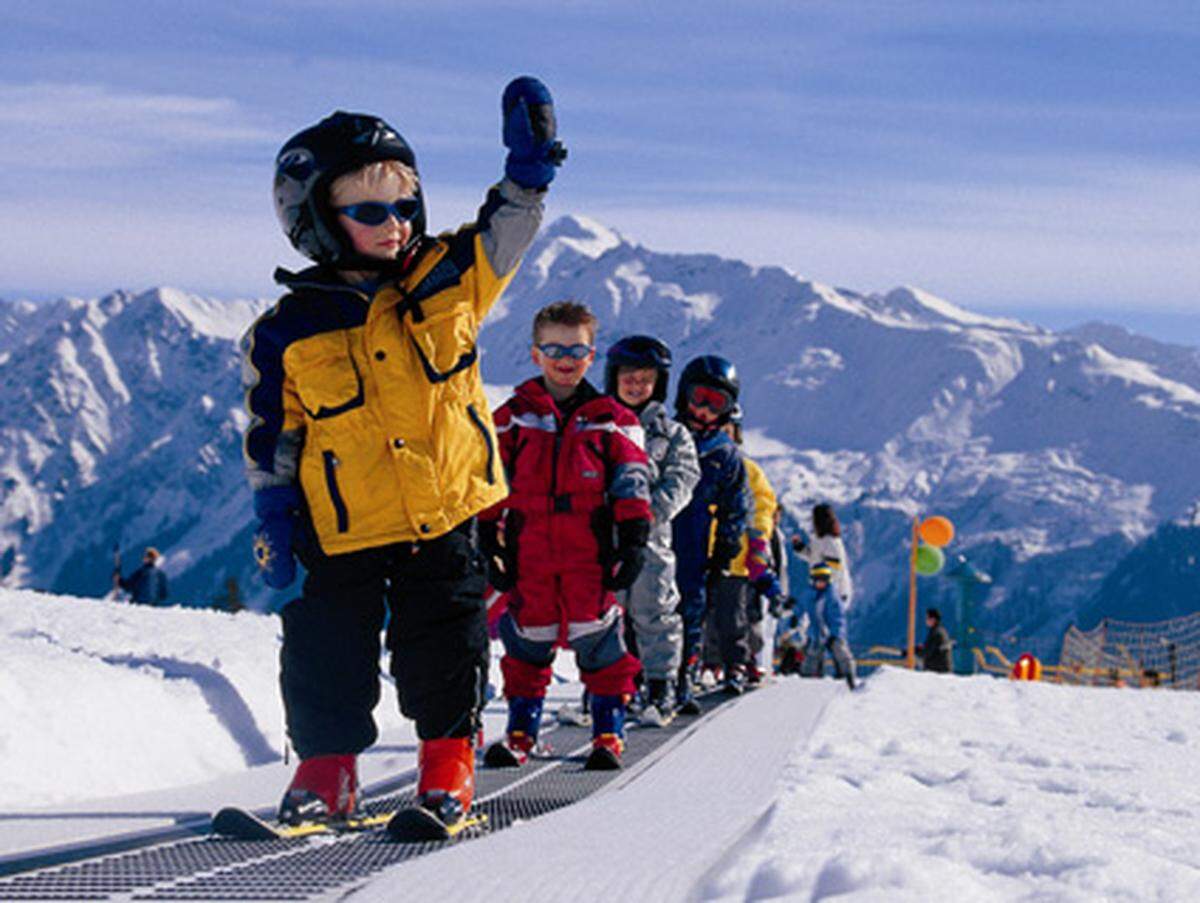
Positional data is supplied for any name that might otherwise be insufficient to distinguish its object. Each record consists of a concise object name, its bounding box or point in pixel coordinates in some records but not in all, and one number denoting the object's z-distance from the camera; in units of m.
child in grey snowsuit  8.12
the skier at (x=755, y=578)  10.72
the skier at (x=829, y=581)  13.88
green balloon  29.69
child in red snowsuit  6.74
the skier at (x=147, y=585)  21.16
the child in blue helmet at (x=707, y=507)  9.48
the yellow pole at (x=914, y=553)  21.45
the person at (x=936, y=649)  22.08
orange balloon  25.78
